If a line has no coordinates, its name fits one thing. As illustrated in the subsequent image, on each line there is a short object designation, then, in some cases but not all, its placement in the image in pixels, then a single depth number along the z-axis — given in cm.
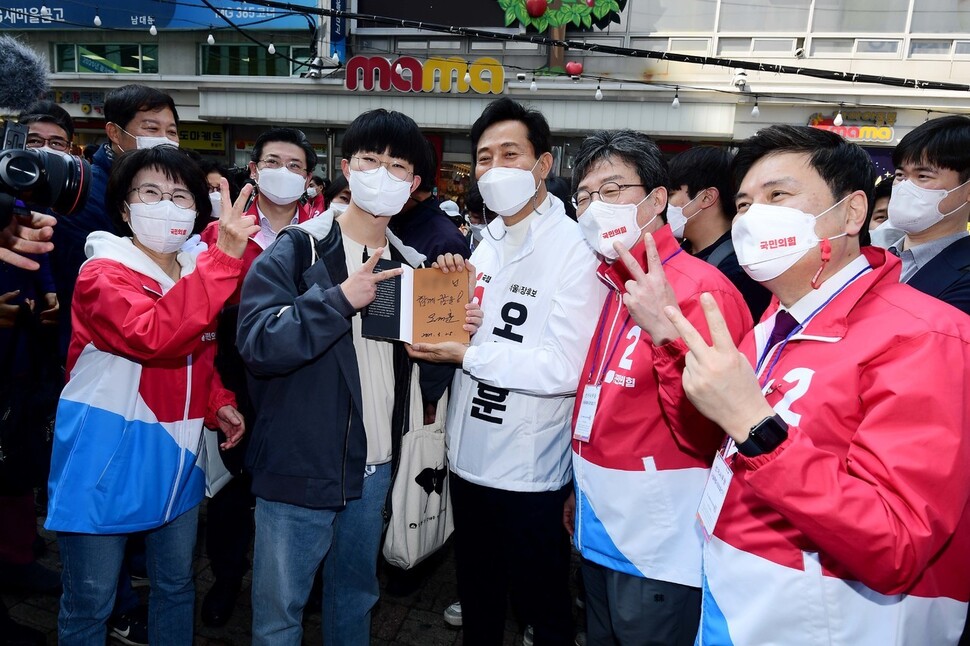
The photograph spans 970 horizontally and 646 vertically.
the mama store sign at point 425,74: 1289
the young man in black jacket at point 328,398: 190
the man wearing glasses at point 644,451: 175
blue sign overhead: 1438
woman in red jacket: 200
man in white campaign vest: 218
